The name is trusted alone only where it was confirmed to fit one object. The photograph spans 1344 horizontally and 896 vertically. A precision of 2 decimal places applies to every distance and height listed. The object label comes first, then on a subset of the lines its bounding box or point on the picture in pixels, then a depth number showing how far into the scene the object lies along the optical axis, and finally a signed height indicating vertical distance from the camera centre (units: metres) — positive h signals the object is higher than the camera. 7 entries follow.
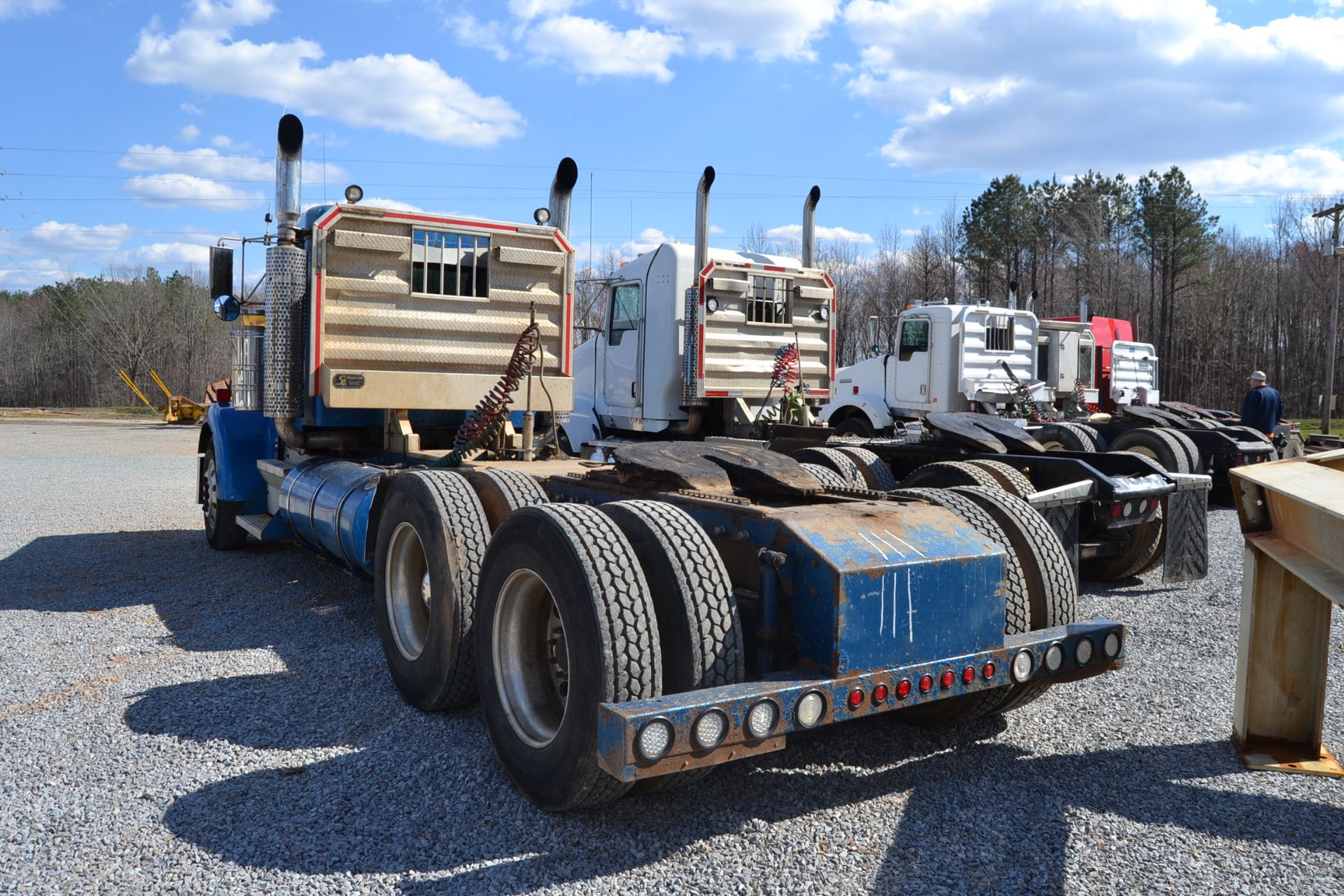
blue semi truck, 3.08 -0.83
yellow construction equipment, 35.12 -1.80
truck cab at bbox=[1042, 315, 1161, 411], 19.12 +0.13
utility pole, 27.52 +0.67
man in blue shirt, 14.89 -0.46
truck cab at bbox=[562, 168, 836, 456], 11.06 +0.35
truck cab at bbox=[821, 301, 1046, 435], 14.06 +0.08
